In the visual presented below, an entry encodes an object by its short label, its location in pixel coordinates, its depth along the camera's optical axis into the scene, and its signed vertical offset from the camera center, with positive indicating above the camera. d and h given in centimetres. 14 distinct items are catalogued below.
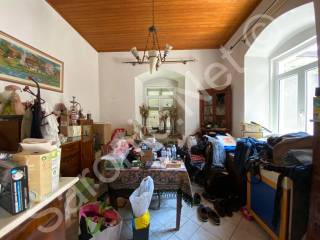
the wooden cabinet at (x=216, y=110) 364 +14
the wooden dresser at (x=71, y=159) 225 -59
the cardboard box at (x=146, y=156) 208 -48
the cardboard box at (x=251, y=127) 279 -18
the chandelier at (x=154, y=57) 217 +77
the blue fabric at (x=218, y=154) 274 -61
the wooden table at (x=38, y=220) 65 -46
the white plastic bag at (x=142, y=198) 158 -76
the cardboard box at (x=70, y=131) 240 -20
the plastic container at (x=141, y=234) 161 -110
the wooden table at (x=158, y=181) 187 -71
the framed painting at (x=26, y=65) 180 +64
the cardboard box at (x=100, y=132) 339 -31
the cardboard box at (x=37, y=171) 75 -24
